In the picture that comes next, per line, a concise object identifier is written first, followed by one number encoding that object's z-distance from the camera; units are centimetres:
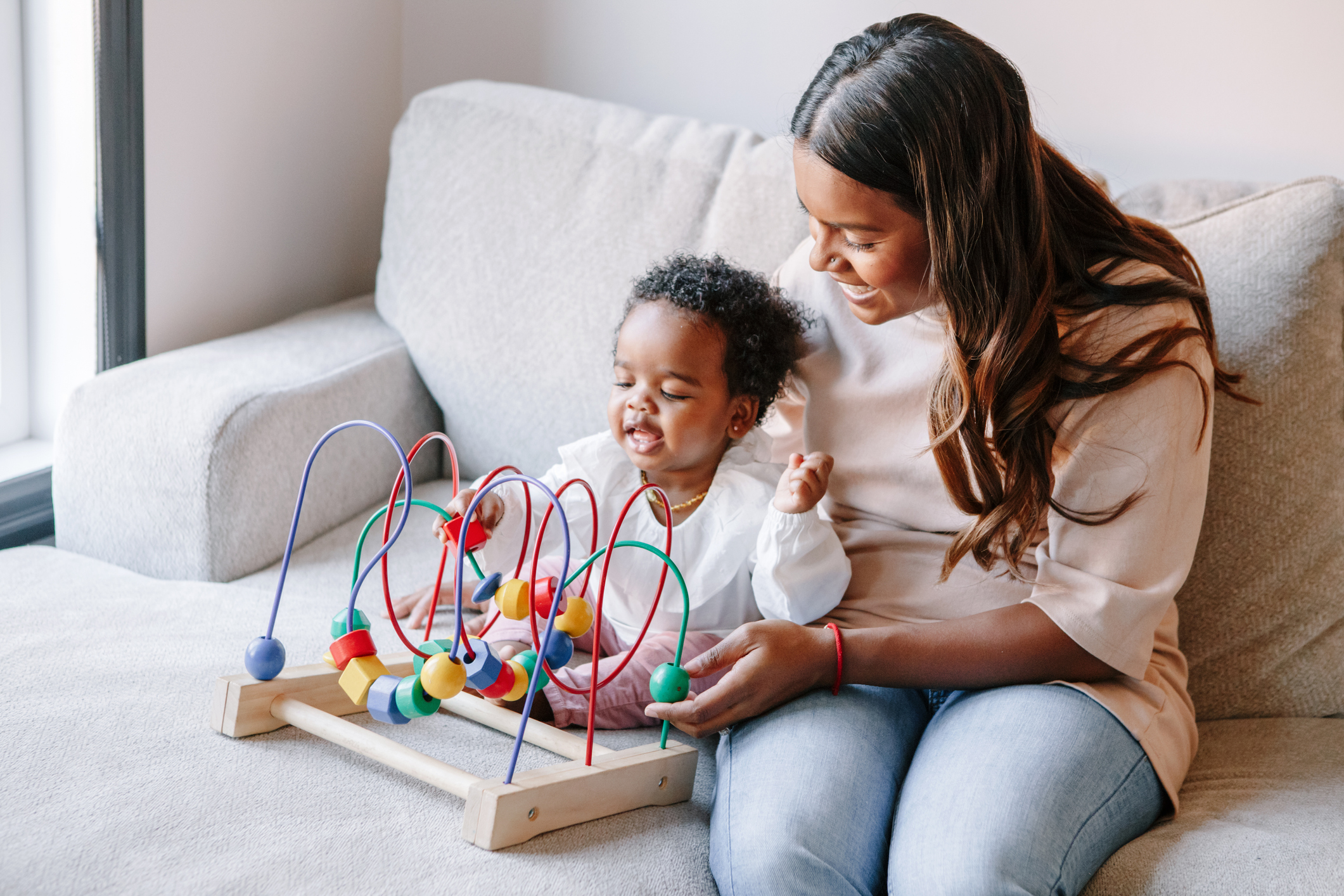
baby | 116
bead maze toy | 92
